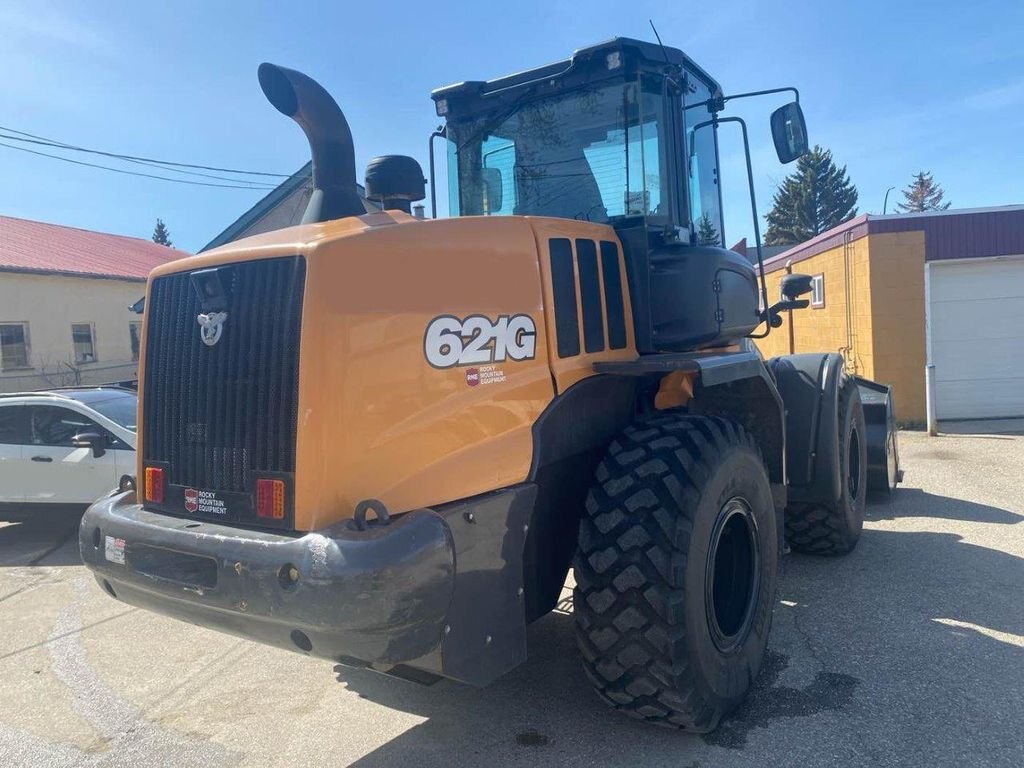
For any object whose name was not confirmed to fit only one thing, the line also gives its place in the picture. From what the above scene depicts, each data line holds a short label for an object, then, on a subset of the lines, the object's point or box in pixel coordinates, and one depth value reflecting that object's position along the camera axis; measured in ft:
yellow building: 38.58
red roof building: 64.28
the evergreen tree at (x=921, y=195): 235.67
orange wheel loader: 9.02
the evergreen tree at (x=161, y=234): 250.62
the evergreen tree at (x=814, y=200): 197.77
